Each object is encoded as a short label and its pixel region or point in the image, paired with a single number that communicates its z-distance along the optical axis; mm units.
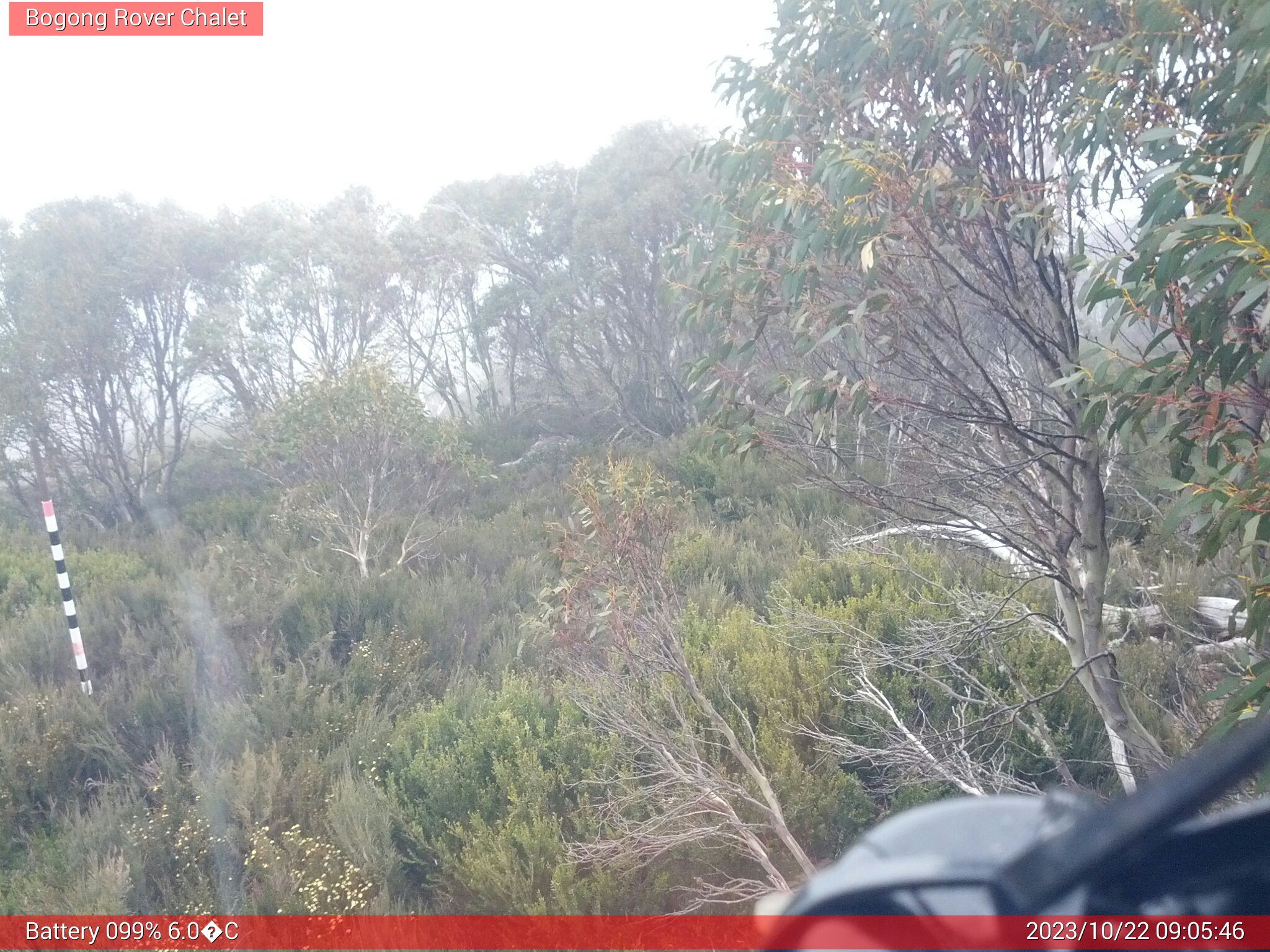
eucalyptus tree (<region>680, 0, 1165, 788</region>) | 2943
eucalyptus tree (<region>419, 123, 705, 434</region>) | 13695
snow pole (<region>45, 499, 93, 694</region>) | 5656
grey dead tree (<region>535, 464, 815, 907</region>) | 3342
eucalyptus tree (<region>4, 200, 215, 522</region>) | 11070
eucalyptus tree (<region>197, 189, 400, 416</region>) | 12742
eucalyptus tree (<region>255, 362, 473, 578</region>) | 8664
